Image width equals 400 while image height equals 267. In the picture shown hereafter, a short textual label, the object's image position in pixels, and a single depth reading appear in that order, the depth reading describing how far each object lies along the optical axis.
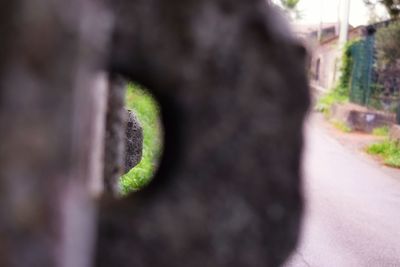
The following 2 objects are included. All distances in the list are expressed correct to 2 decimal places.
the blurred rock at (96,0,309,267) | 0.95
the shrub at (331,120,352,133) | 16.19
